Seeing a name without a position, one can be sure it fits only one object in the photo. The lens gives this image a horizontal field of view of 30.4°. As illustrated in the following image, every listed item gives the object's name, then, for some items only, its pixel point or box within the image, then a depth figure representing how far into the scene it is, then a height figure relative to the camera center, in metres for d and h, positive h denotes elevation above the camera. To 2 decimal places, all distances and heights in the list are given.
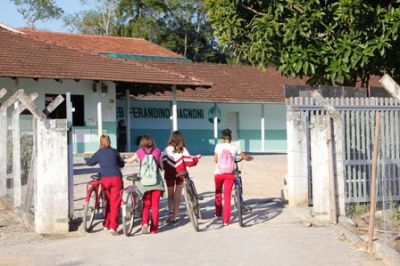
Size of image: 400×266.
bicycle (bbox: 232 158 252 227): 11.69 -0.86
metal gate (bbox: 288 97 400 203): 13.04 +0.02
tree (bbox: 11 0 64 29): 62.28 +11.43
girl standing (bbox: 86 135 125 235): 11.32 -0.47
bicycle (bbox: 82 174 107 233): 11.30 -0.89
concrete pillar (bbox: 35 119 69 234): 11.27 -0.52
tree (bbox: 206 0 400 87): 11.77 +1.79
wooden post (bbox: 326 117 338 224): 11.84 -0.67
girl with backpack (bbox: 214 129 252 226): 11.91 -0.40
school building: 26.98 +2.26
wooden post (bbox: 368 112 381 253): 8.85 -0.53
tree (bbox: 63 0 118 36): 59.53 +10.33
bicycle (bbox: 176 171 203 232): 11.38 -0.92
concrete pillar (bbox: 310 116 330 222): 12.02 -0.47
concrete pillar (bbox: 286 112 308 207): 13.40 -0.36
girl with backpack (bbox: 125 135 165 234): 11.28 -0.61
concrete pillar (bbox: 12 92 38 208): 13.05 -0.22
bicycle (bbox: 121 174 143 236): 11.01 -0.93
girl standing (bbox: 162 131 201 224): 12.00 -0.35
